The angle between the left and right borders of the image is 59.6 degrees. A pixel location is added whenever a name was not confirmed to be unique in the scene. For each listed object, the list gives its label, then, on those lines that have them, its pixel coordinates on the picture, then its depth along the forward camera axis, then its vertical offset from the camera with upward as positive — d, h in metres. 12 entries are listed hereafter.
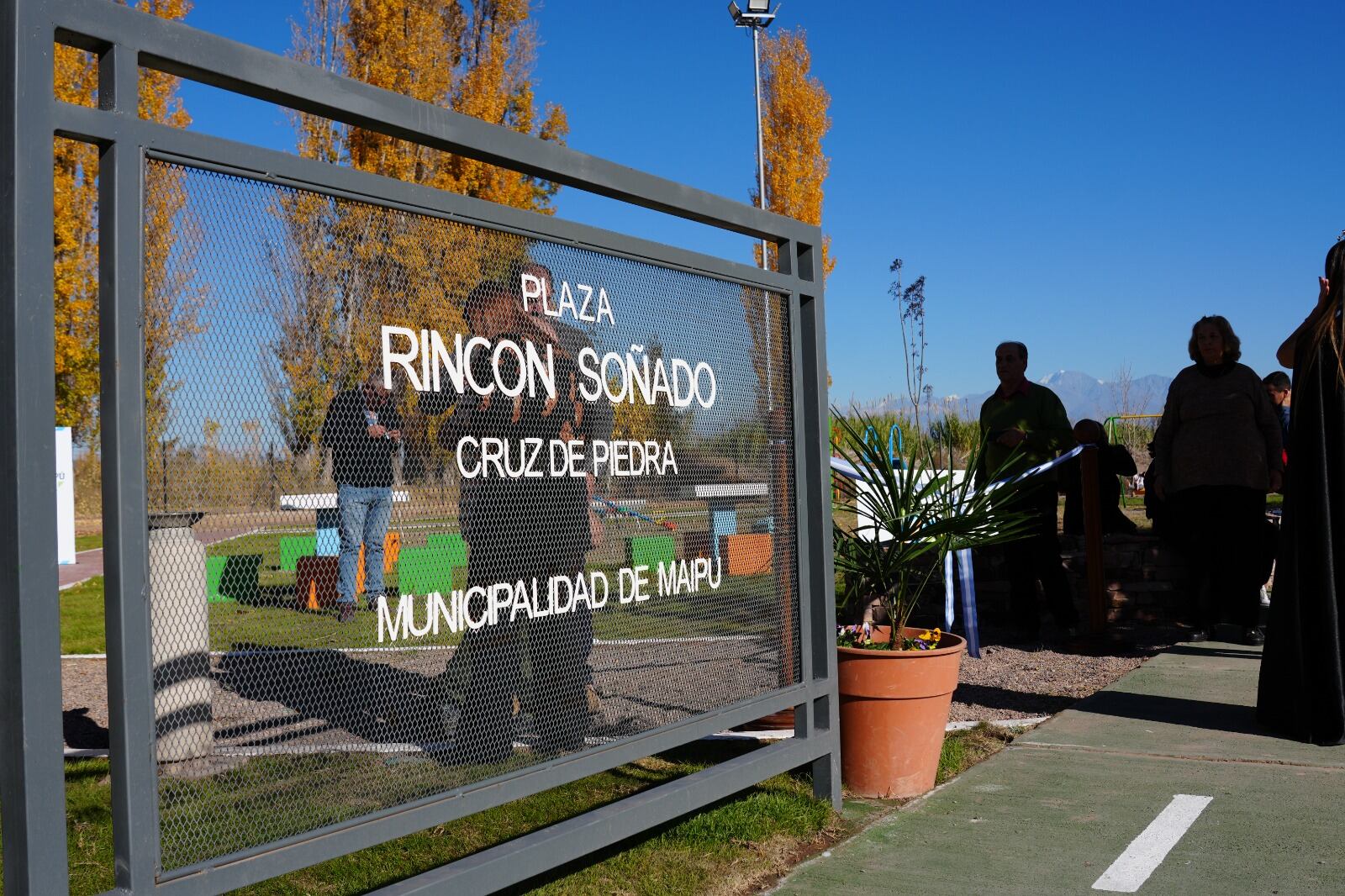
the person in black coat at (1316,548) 4.98 -0.35
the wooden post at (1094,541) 7.70 -0.45
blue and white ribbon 7.15 -0.69
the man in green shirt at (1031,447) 7.53 +0.19
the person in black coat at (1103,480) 8.61 -0.04
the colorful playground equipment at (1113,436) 23.23 +0.79
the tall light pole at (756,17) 22.41 +9.03
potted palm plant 4.41 -0.60
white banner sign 10.59 +0.10
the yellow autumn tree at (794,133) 27.70 +8.52
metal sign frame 2.11 +0.21
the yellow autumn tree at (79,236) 11.62 +2.84
